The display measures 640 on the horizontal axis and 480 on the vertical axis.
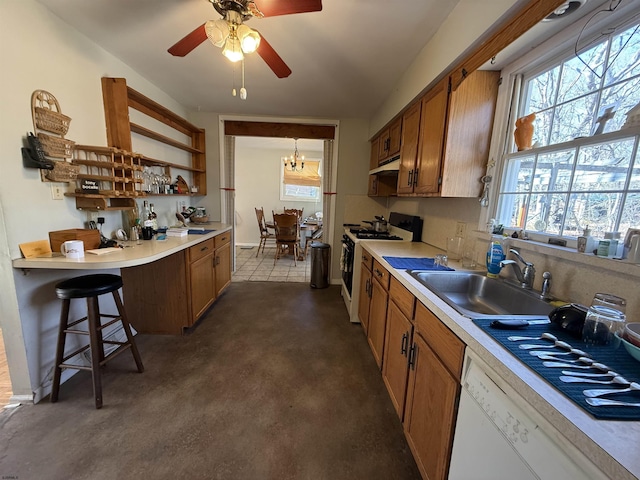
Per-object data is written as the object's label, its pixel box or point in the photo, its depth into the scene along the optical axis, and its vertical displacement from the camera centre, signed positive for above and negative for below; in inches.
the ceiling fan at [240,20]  50.6 +37.6
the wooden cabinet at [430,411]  38.5 -34.9
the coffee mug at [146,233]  90.8 -13.7
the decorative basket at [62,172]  64.2 +4.8
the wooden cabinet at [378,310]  72.5 -32.4
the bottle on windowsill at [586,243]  41.8 -5.1
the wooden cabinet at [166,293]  92.2 -35.7
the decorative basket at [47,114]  61.0 +18.7
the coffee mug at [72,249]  62.0 -14.0
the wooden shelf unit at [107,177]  72.5 +4.7
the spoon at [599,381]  24.6 -16.4
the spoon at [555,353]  29.4 -16.4
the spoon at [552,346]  30.6 -16.3
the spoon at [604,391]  23.4 -16.4
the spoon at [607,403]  22.0 -16.3
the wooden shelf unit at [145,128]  83.6 +26.5
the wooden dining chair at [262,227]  215.9 -23.9
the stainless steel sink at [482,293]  47.7 -17.9
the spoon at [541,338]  32.4 -16.3
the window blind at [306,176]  249.8 +24.0
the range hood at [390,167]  101.0 +15.5
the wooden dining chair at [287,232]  189.9 -24.3
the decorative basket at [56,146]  61.4 +11.2
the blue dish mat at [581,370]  21.5 -16.5
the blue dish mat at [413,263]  63.7 -15.4
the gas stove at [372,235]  111.0 -14.2
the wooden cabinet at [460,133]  63.2 +18.8
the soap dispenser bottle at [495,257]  55.4 -10.7
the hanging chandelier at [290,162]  242.3 +36.6
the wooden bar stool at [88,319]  60.2 -30.9
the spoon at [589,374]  25.8 -16.4
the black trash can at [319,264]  146.6 -35.9
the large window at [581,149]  39.8 +11.5
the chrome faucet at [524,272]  49.6 -12.2
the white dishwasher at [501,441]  21.4 -23.2
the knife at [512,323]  35.4 -16.0
